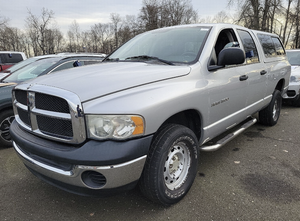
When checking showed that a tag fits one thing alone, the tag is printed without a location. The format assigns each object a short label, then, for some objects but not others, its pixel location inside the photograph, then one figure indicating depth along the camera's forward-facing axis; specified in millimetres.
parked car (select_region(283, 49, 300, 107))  6704
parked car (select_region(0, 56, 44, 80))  5976
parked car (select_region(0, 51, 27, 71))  11398
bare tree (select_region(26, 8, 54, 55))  39800
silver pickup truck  1817
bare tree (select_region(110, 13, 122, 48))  61531
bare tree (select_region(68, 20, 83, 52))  63969
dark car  3807
